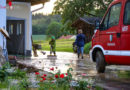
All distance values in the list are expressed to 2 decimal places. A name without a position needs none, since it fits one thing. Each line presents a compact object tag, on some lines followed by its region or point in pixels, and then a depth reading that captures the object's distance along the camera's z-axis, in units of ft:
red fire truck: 31.65
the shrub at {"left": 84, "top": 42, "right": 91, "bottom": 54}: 90.10
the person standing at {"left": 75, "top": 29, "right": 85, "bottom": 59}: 61.11
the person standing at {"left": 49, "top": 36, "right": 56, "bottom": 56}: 74.74
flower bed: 20.52
